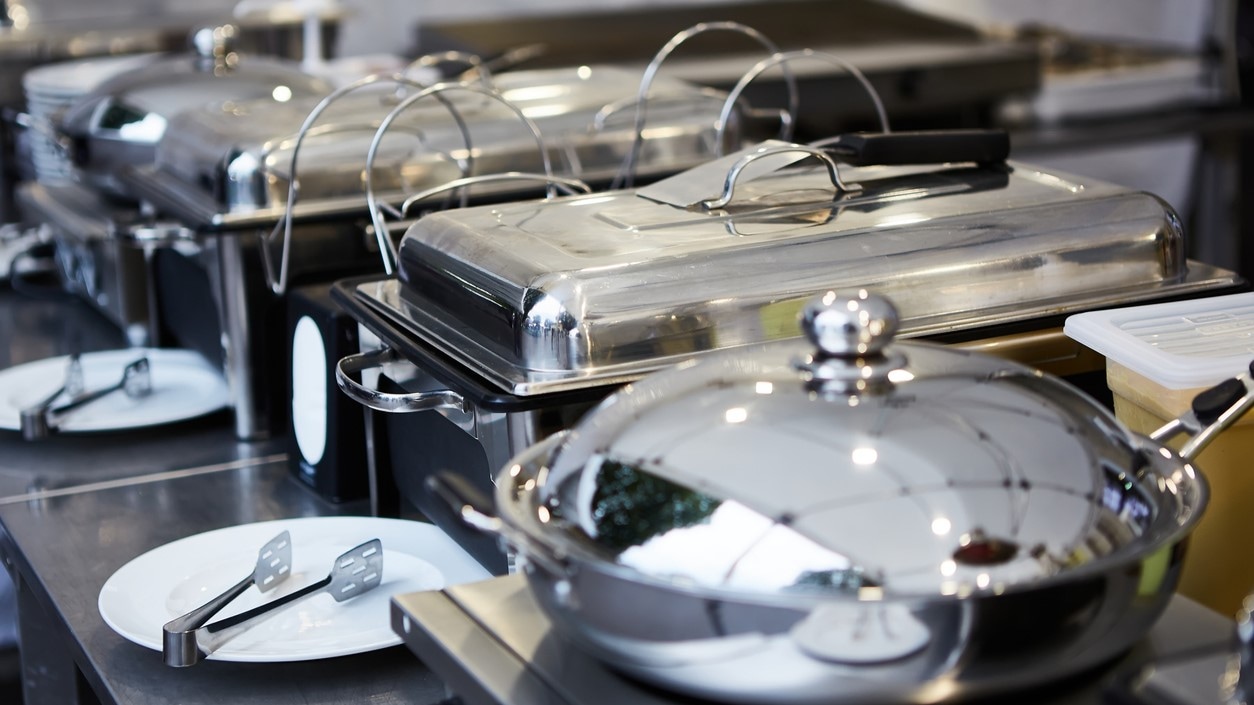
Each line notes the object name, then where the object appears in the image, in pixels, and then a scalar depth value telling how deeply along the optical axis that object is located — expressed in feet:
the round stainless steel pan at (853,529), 6.17
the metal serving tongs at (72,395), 9.11
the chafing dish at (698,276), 7.51
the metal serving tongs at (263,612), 7.36
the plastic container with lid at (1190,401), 6.94
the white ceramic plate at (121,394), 9.29
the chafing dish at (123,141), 10.31
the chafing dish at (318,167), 9.22
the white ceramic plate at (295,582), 7.43
